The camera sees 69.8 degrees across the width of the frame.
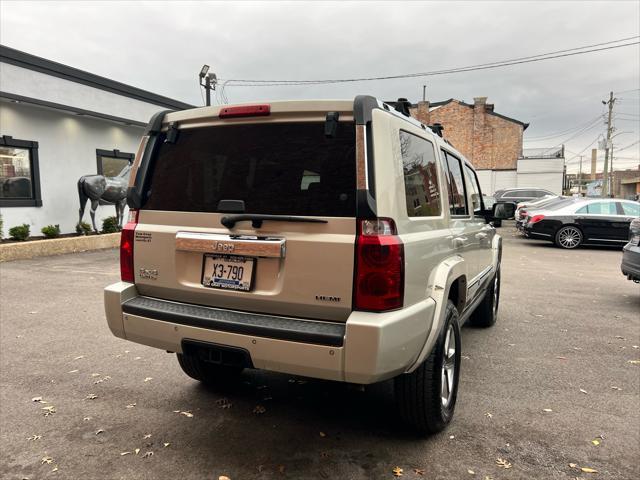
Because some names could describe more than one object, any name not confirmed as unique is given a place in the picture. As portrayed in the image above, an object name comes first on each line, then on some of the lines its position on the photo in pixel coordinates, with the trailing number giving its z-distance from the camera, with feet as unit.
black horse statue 40.96
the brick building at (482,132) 131.54
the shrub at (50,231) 37.77
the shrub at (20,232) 35.40
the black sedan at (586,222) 43.11
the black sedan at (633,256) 20.63
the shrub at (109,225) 44.55
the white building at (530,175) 112.57
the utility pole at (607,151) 131.64
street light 58.23
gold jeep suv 7.67
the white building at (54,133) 37.06
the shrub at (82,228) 41.83
